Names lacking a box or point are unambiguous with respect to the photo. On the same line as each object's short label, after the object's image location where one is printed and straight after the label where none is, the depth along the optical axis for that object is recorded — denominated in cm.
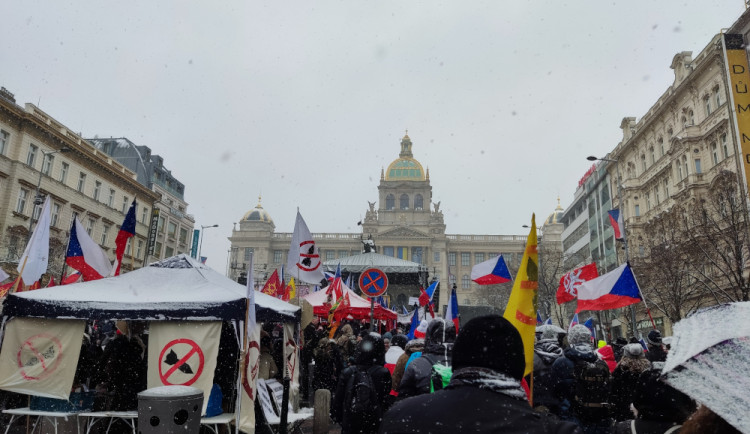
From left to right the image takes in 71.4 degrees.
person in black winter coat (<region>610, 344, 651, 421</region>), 540
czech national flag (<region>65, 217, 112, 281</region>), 1001
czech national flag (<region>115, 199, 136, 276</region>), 1014
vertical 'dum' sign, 2120
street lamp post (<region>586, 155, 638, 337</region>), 1989
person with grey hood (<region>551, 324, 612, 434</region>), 557
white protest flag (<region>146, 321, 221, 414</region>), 722
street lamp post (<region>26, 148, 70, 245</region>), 2527
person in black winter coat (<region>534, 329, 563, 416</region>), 558
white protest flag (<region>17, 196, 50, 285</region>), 989
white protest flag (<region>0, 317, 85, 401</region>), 736
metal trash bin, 535
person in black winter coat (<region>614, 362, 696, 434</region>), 346
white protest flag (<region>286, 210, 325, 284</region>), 1202
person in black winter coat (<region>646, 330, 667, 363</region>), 740
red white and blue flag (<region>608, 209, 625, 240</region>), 2000
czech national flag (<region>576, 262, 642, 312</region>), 1018
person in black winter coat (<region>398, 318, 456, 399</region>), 489
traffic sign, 1258
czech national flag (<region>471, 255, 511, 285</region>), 1377
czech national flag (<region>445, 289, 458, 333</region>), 944
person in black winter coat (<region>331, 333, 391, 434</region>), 564
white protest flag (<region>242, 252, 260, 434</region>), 672
